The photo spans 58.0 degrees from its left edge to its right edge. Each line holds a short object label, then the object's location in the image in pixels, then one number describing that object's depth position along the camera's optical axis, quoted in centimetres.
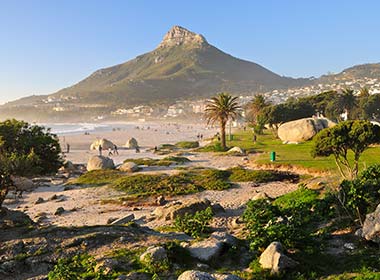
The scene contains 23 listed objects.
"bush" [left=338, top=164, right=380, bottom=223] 1321
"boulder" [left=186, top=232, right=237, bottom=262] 1091
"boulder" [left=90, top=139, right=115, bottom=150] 6694
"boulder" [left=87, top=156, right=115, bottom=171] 4040
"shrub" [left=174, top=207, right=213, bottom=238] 1448
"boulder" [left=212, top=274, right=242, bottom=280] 884
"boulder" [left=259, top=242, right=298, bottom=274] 975
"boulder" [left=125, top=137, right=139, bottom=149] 6978
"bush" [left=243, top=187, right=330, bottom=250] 1123
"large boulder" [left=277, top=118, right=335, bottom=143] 4778
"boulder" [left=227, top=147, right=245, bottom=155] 4643
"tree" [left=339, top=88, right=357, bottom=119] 7182
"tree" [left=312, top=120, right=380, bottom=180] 1681
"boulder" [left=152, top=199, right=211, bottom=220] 1891
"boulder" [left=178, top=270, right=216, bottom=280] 849
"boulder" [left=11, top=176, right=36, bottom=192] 3317
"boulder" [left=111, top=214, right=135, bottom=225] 1842
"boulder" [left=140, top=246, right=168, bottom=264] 1032
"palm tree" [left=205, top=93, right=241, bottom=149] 5172
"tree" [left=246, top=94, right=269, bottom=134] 7438
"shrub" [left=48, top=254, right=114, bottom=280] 945
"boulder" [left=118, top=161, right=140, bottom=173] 3746
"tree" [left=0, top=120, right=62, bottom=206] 1443
